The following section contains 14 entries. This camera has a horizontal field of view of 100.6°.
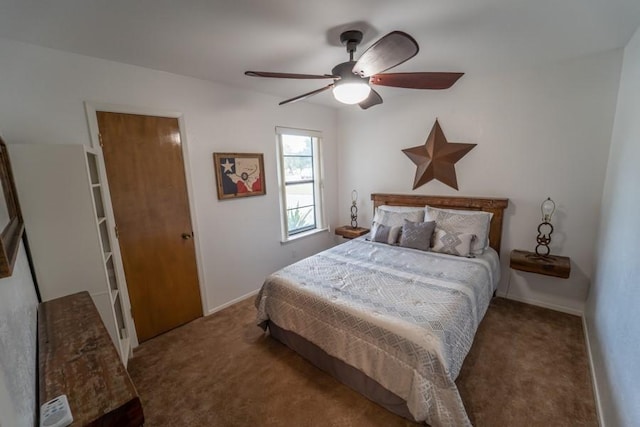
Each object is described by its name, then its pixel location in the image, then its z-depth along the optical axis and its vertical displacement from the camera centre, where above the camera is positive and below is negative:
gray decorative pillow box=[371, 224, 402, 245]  3.16 -0.78
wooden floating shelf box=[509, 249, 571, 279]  2.46 -0.95
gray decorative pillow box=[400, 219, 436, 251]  2.92 -0.74
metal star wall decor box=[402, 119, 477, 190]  3.15 +0.13
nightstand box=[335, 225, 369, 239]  3.98 -0.92
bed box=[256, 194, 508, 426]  1.49 -0.99
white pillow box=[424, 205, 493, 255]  2.78 -0.61
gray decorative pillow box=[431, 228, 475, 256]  2.74 -0.79
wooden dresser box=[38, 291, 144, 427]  0.78 -0.66
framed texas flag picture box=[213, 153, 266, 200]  2.87 +0.01
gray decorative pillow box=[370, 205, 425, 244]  3.25 -0.58
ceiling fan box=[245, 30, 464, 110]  1.39 +0.63
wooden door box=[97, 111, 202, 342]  2.26 -0.34
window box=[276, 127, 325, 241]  3.59 -0.12
